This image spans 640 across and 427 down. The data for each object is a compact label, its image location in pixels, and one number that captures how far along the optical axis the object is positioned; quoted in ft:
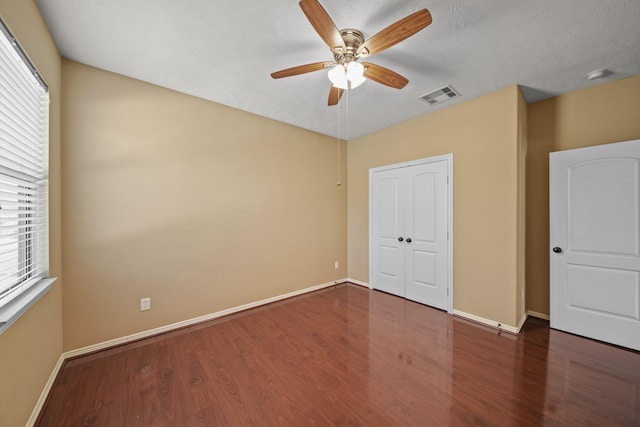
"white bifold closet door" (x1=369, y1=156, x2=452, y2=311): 10.46
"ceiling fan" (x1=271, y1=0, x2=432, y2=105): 4.42
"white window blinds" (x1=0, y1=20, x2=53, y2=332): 4.31
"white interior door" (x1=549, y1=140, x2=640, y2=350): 7.46
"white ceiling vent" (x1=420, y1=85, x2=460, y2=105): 8.73
